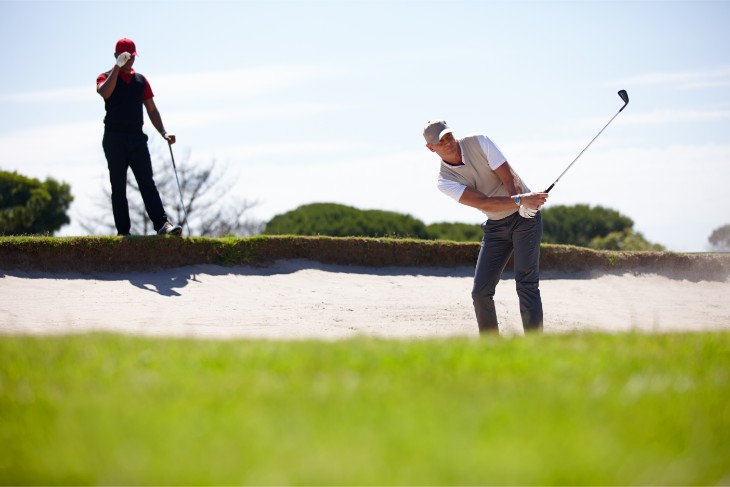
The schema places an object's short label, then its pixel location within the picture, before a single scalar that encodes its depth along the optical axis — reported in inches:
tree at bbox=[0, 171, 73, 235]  1824.6
